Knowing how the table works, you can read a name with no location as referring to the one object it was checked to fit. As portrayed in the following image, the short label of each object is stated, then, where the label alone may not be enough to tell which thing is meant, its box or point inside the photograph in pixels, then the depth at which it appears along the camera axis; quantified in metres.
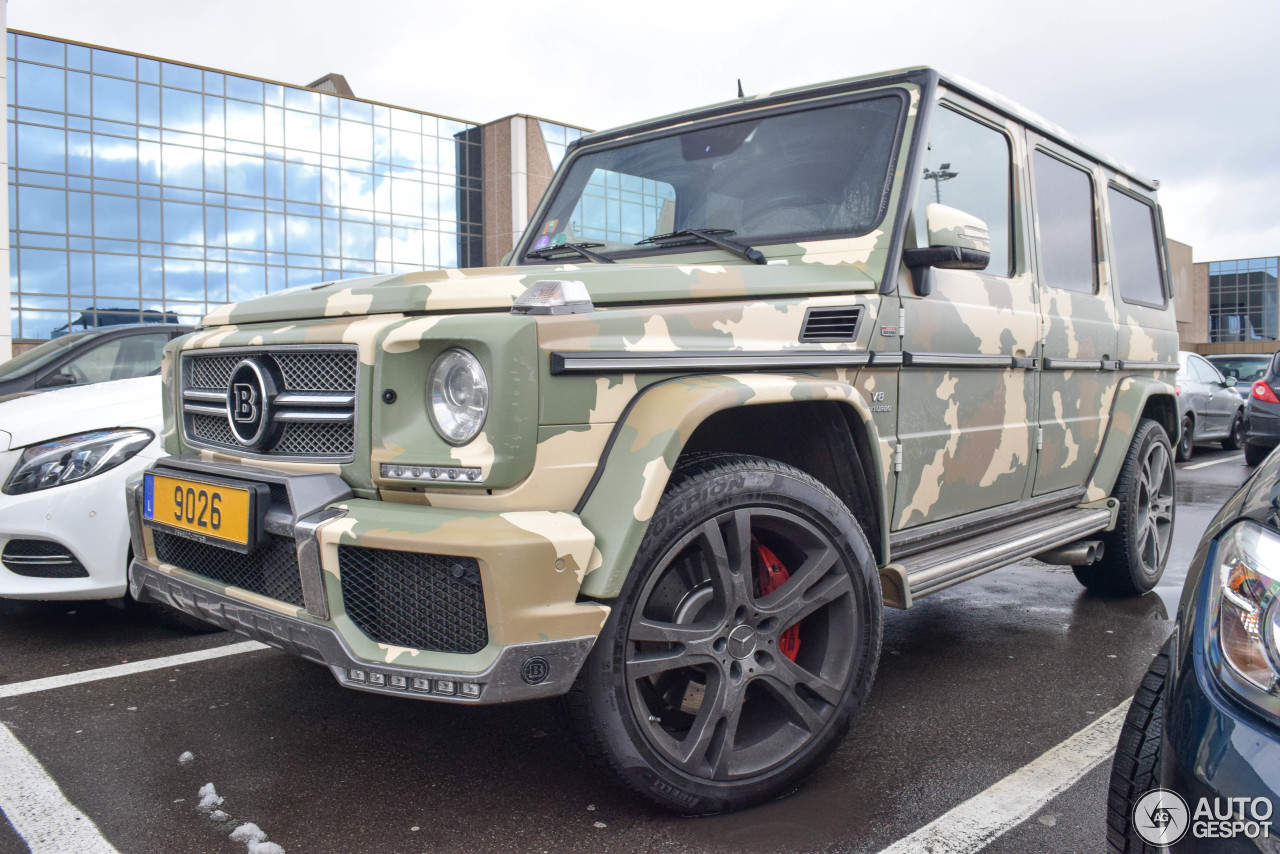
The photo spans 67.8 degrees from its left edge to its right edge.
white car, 3.70
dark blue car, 1.29
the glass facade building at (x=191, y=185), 29.52
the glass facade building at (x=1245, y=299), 61.97
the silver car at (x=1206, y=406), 12.32
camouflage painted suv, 2.04
